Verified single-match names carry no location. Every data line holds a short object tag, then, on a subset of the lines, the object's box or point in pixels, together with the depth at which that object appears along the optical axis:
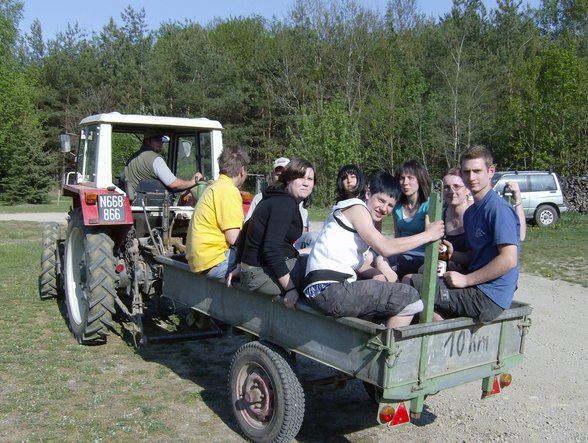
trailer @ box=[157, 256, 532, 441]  3.20
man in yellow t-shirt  4.52
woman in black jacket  3.86
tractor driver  6.46
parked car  19.38
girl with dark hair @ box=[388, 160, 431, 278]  4.71
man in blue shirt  3.52
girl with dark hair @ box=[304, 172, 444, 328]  3.39
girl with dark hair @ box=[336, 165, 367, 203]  6.17
